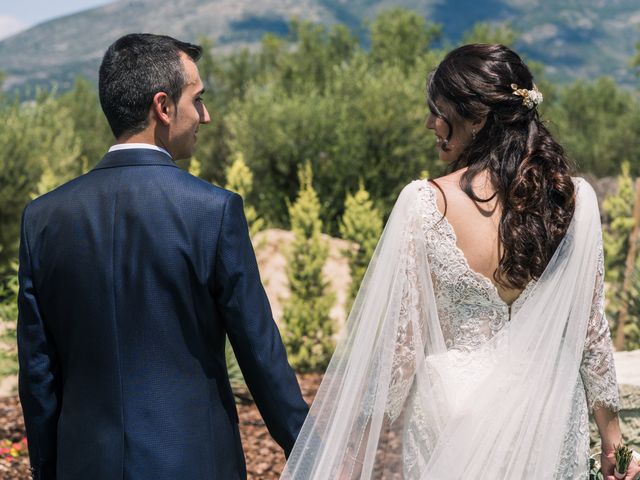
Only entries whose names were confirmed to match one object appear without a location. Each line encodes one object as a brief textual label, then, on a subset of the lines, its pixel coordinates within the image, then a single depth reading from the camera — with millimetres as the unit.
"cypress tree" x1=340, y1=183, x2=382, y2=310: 8727
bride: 2420
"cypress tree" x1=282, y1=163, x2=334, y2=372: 8133
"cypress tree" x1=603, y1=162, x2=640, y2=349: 8213
